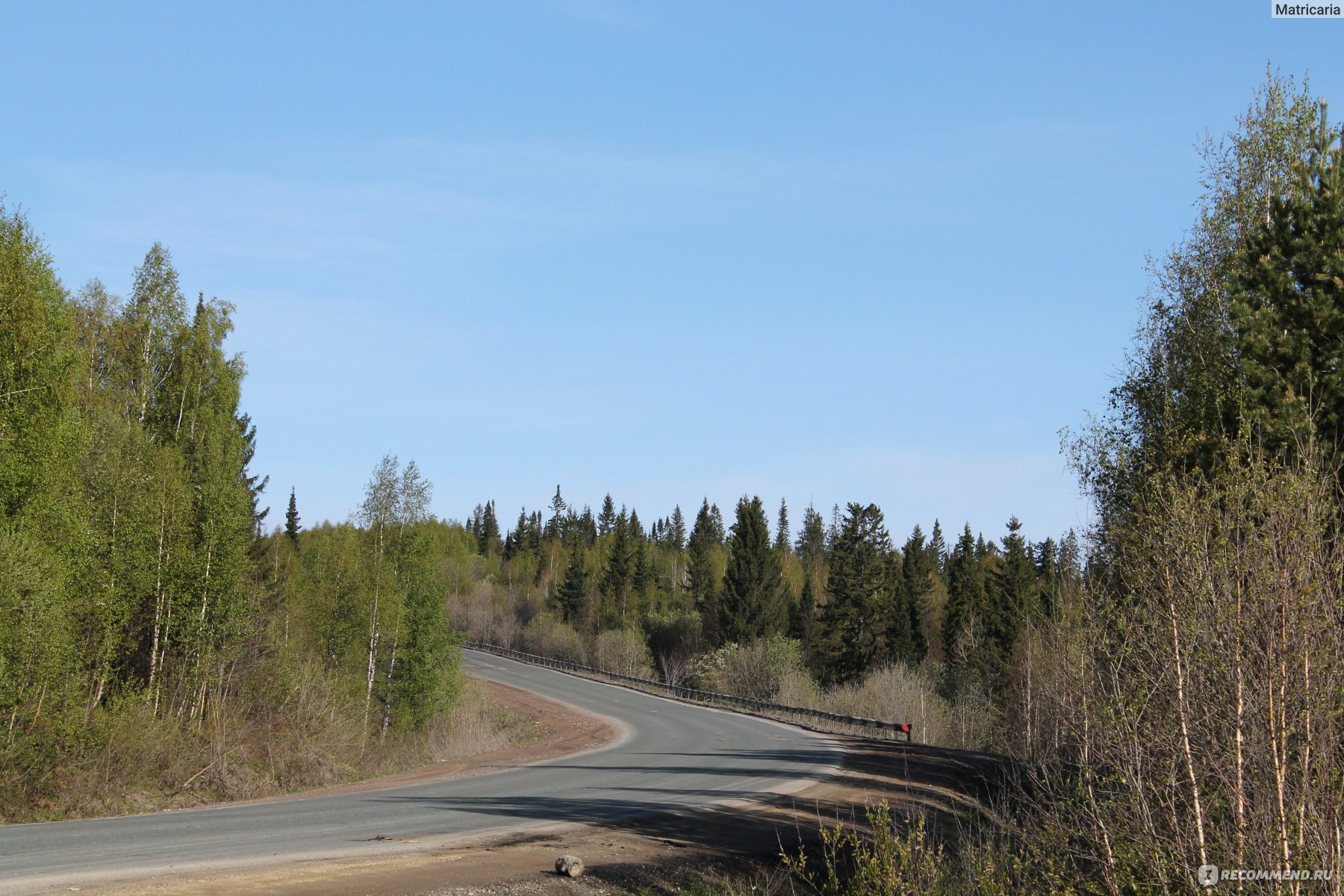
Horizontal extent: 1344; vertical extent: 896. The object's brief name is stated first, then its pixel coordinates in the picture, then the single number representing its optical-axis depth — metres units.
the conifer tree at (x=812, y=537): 186.88
